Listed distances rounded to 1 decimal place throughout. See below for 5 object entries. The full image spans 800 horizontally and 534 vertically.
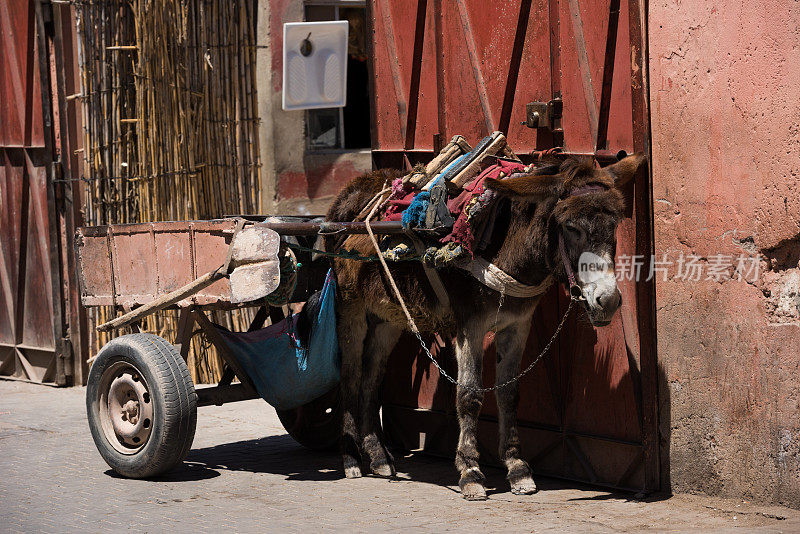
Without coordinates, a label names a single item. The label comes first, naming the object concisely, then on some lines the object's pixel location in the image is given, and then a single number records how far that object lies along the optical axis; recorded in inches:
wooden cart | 293.4
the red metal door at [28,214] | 462.9
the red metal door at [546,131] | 269.3
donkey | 251.4
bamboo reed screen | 448.8
